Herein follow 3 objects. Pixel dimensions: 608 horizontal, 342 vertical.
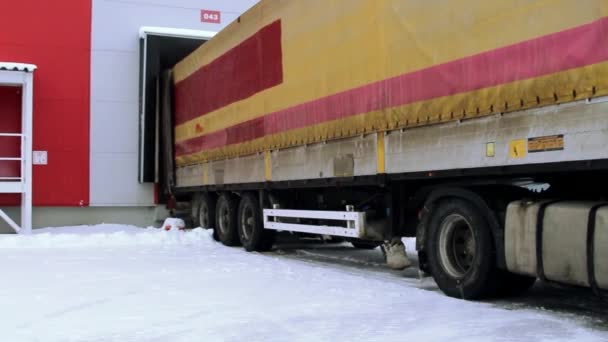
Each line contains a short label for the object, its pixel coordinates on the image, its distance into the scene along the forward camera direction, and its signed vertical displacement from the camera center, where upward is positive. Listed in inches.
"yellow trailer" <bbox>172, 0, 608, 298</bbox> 194.5 +26.5
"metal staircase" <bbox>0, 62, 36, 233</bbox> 521.3 +50.5
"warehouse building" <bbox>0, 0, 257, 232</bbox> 571.2 +88.8
